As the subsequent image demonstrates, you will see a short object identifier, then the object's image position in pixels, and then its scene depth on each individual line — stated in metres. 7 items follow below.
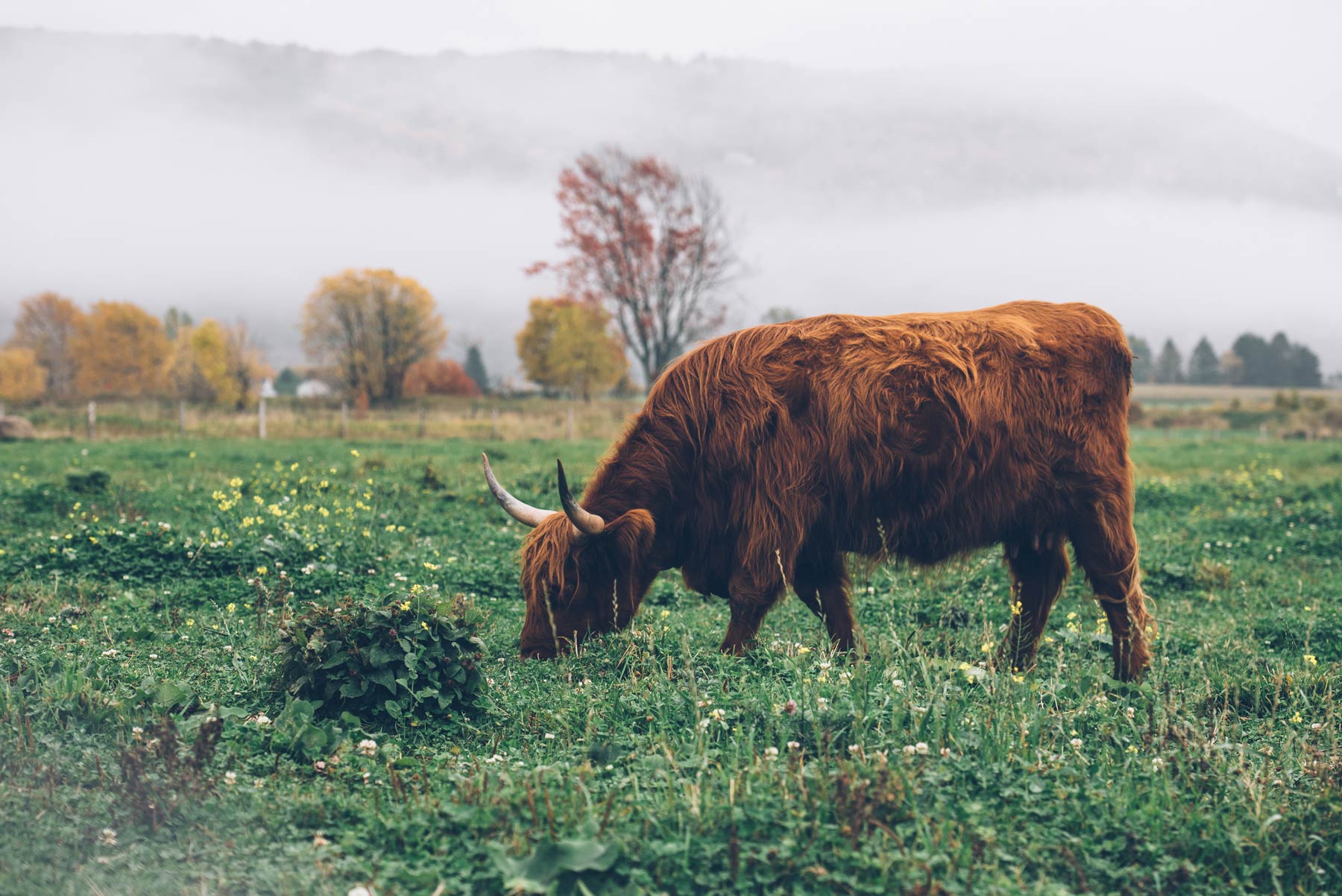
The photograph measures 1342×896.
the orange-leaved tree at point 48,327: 75.62
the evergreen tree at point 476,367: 109.25
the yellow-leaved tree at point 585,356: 55.94
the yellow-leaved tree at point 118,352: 69.44
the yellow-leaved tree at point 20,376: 61.38
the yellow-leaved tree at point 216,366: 50.88
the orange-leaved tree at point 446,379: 74.45
